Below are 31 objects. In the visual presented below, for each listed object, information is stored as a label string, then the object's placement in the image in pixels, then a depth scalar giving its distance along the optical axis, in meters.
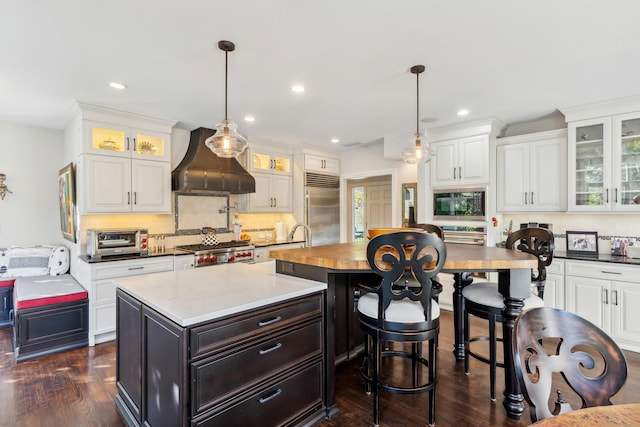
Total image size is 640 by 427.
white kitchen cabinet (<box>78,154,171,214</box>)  3.57
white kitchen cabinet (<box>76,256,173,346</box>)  3.44
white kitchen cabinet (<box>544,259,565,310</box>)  3.59
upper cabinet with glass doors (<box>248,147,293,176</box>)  5.19
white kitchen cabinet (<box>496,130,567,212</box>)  3.86
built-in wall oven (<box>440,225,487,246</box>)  4.20
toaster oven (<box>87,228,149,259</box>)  3.52
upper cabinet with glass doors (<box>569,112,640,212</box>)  3.39
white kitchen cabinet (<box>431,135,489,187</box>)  4.14
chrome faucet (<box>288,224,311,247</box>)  5.75
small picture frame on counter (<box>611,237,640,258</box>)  3.59
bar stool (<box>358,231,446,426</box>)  1.88
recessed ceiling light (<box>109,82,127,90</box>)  2.96
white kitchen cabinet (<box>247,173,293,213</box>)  5.18
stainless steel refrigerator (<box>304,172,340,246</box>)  5.81
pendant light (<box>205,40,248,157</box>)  2.49
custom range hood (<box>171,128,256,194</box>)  4.22
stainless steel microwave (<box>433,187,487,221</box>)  4.20
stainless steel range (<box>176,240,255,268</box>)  4.15
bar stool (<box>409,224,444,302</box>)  3.55
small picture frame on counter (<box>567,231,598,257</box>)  3.72
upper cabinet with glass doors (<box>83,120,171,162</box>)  3.58
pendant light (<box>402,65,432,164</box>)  2.94
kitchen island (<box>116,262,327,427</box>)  1.52
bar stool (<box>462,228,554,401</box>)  2.34
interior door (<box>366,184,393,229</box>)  5.68
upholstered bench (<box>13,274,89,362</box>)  3.13
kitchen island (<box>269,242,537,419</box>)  2.02
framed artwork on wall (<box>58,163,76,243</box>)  3.86
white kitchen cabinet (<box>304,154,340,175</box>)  5.72
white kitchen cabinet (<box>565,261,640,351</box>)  3.17
